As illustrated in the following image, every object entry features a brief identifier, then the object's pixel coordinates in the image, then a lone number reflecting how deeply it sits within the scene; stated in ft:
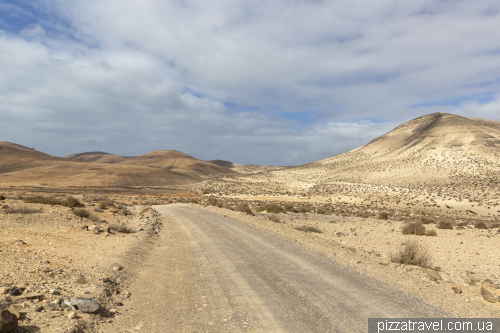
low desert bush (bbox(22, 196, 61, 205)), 72.13
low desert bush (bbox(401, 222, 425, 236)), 62.85
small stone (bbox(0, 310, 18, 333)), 13.61
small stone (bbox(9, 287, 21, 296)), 18.37
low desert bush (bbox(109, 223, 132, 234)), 50.01
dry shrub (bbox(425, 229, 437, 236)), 60.97
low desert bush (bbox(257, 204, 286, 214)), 111.32
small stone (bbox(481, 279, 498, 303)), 22.38
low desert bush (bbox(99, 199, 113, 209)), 86.20
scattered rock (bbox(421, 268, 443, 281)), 27.49
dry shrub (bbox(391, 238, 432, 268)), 32.19
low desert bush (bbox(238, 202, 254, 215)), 97.45
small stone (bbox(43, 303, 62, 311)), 17.84
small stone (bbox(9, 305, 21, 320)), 14.92
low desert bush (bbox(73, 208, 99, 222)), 57.16
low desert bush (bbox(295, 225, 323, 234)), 65.35
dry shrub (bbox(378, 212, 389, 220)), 101.96
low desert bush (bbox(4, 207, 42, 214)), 48.64
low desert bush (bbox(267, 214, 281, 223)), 80.87
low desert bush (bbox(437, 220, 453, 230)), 70.10
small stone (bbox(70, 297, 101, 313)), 18.34
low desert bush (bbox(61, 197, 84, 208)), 72.18
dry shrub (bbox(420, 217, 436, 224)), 83.87
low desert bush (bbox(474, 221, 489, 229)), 70.81
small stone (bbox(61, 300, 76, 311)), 18.38
